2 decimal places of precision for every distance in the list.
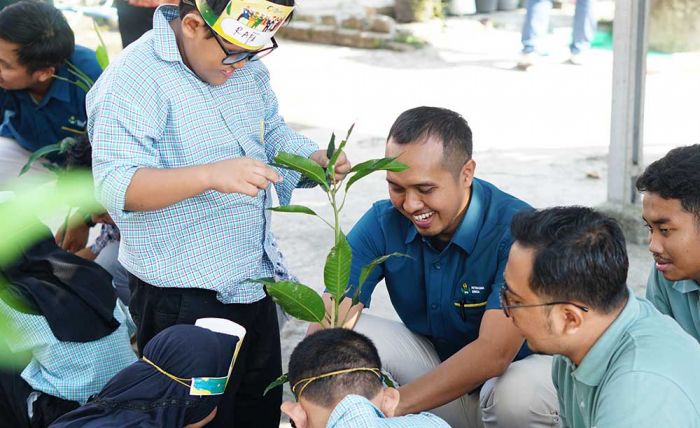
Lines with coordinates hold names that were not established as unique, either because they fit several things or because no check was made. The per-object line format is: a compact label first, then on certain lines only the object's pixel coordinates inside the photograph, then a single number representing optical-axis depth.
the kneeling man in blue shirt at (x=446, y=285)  2.72
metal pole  4.53
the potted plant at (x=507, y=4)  11.16
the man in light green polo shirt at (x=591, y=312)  2.01
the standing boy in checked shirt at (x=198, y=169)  2.50
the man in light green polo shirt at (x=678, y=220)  2.59
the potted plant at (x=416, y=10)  10.35
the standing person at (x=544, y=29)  8.24
